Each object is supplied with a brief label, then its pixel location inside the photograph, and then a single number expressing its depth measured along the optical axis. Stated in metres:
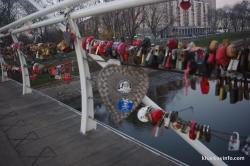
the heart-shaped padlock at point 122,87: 3.31
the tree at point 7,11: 22.19
